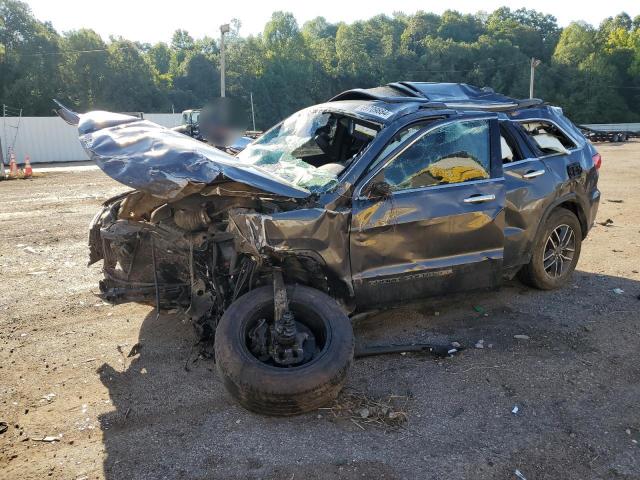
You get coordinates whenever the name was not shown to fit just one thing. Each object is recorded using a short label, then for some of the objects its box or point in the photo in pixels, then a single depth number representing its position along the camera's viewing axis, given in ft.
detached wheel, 10.49
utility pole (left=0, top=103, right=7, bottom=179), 52.65
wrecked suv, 11.46
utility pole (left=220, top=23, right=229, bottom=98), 79.66
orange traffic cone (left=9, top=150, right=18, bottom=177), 54.05
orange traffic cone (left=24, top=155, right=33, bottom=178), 54.95
